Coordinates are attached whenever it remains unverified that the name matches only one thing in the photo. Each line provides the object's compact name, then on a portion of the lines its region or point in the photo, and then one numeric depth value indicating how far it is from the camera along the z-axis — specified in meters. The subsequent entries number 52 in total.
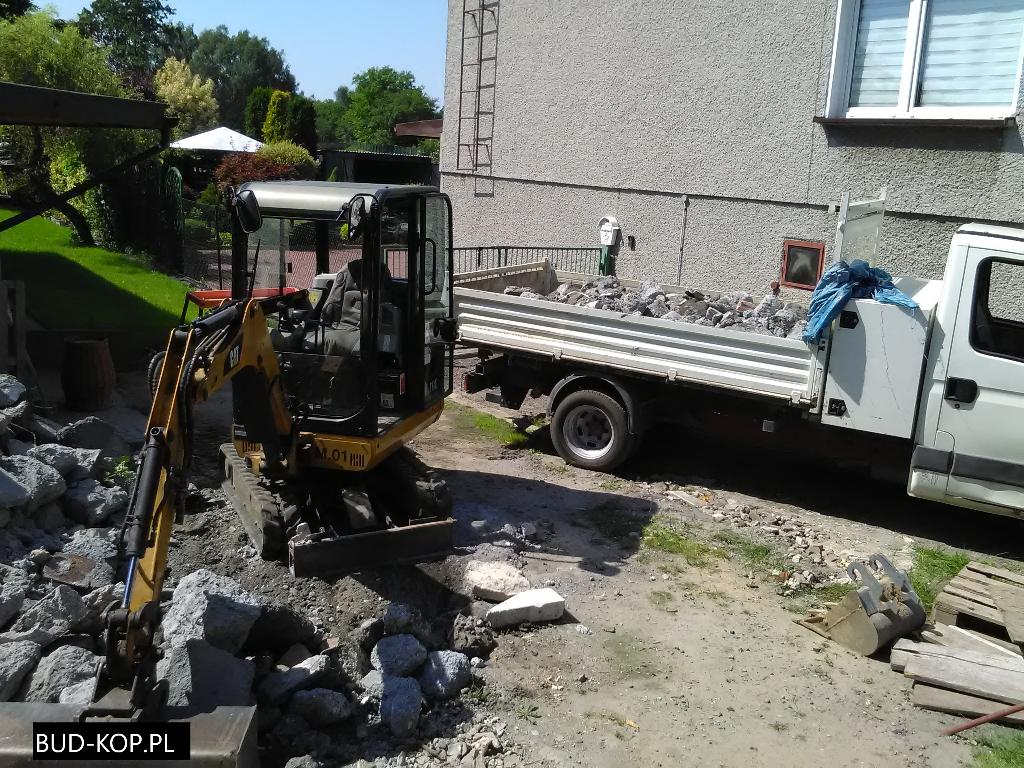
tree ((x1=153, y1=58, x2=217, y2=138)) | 37.47
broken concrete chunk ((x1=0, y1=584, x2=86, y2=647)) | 4.44
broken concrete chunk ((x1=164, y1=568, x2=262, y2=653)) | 4.49
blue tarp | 7.02
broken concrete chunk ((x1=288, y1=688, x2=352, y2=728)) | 4.50
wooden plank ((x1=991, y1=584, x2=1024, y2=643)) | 5.42
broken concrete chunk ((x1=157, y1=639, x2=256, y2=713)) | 4.06
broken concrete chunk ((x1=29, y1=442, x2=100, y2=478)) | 6.15
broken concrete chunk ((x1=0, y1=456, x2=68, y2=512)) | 5.64
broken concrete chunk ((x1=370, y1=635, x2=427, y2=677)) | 4.94
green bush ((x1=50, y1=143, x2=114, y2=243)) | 18.22
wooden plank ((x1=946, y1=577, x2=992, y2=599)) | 5.89
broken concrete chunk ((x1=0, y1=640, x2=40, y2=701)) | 4.16
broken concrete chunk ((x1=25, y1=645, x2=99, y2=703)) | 4.18
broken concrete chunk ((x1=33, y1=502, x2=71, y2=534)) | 5.76
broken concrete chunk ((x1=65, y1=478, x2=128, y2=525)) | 6.02
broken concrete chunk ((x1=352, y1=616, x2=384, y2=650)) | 5.11
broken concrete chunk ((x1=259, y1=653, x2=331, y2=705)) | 4.54
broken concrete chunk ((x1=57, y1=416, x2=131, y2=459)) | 7.07
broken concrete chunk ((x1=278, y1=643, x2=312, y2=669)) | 4.90
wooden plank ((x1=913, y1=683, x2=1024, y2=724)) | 4.96
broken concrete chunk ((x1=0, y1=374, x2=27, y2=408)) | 6.63
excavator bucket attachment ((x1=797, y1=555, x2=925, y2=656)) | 5.54
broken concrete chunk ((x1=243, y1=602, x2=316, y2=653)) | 4.94
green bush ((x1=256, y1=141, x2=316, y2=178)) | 27.64
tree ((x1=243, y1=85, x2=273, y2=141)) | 45.66
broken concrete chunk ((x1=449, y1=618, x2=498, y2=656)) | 5.36
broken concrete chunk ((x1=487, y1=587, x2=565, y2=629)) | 5.64
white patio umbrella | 25.94
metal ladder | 14.31
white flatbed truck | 6.76
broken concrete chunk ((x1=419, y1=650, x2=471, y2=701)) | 4.94
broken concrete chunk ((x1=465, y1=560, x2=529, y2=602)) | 5.98
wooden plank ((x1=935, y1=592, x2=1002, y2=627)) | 5.59
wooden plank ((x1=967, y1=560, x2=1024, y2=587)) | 6.11
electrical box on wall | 12.76
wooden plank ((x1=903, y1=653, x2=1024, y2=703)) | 5.00
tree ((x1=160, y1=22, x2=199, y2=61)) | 74.28
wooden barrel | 8.66
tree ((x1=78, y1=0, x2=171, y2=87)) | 66.75
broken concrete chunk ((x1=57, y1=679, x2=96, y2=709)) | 3.97
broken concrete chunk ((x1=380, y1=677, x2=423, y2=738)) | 4.62
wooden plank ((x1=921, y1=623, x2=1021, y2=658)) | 5.41
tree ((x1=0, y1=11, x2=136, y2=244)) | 16.47
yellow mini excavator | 5.62
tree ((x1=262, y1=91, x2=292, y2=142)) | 37.53
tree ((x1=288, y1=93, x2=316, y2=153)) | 37.56
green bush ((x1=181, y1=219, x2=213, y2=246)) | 21.42
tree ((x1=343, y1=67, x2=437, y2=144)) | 81.12
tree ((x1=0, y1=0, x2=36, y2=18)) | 19.79
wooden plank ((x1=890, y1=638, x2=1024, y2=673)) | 5.19
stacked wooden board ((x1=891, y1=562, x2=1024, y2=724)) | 5.04
